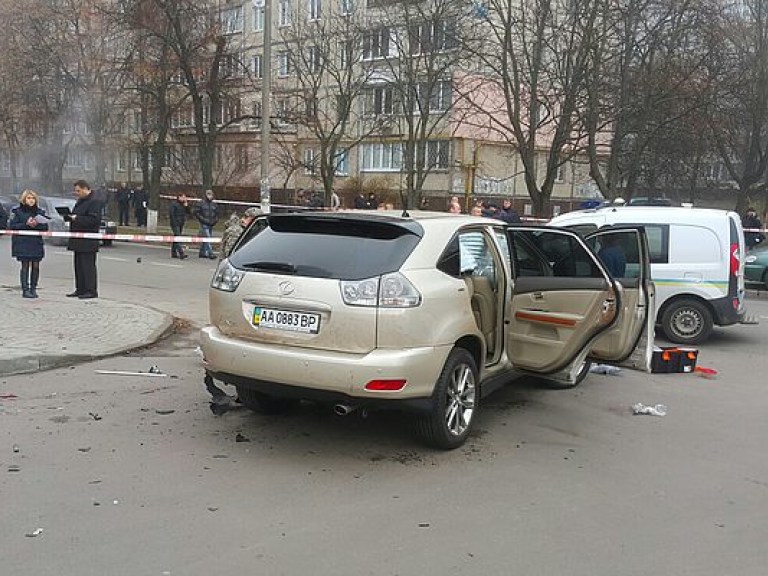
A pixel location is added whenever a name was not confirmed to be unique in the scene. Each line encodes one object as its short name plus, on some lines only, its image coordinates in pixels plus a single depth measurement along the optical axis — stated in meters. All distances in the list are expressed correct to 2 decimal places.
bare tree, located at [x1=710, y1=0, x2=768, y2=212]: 24.30
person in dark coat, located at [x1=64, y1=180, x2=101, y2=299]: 10.98
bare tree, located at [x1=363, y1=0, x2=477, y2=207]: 24.45
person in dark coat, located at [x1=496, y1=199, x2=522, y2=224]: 17.69
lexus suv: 4.74
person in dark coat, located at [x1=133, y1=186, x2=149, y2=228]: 32.84
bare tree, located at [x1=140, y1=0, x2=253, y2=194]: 25.02
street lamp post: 19.17
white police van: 9.78
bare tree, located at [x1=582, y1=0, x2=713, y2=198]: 20.83
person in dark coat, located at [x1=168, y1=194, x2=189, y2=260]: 22.33
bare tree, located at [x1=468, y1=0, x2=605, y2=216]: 20.28
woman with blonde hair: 11.02
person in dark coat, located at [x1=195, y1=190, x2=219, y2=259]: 20.45
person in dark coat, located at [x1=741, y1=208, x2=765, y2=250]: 21.56
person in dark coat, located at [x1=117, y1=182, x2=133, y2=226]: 33.22
